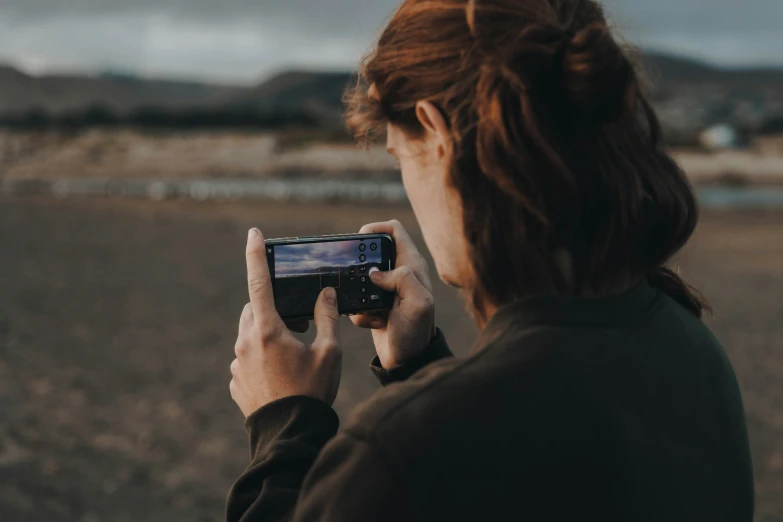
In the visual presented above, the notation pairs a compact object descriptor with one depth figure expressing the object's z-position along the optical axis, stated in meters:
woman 1.08
